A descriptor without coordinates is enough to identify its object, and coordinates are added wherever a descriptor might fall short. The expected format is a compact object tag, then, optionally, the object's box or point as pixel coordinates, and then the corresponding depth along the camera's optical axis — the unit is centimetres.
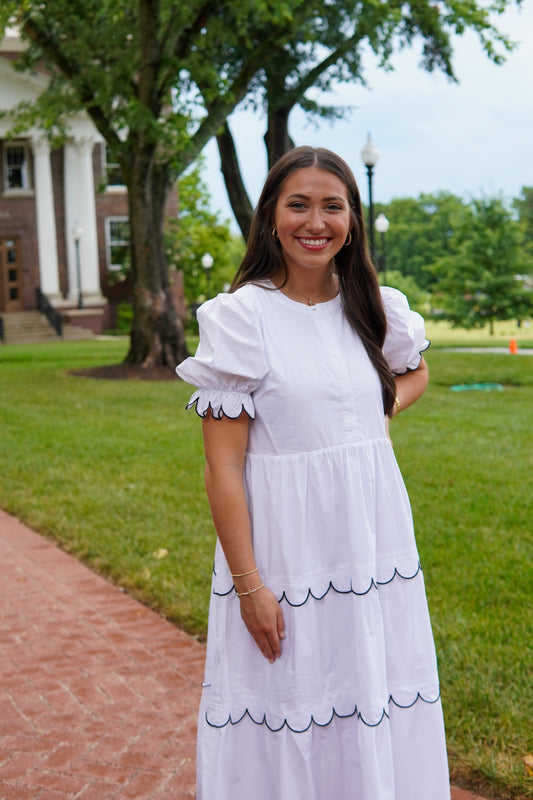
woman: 223
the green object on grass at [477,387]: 1454
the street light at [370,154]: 1883
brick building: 3403
